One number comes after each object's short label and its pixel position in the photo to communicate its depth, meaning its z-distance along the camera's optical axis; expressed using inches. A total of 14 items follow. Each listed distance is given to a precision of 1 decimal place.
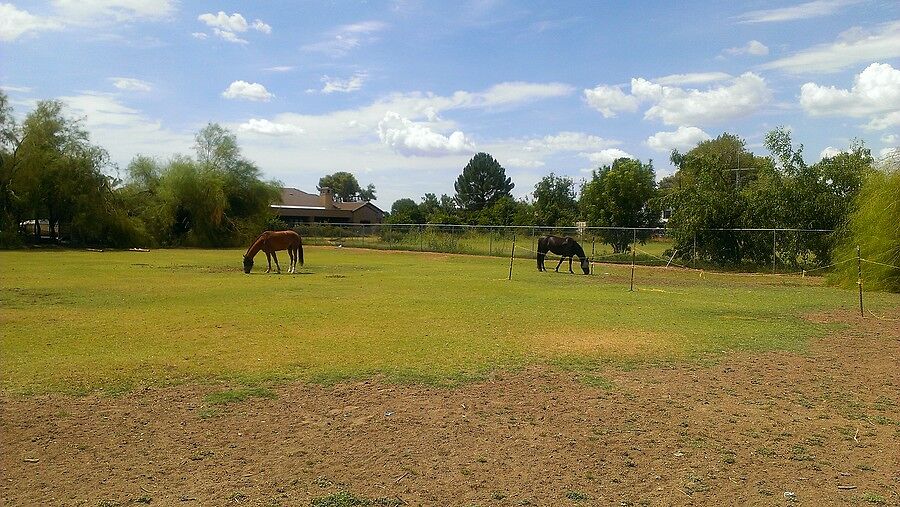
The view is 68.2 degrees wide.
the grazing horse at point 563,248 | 1004.7
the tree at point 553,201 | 2258.9
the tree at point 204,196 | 1914.4
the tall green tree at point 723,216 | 1150.3
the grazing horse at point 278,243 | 972.6
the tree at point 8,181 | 1551.4
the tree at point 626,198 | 1585.9
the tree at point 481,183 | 3774.6
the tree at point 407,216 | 2929.1
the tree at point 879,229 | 720.3
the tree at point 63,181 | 1603.1
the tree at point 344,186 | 4909.0
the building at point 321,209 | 2987.2
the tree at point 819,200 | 1063.6
